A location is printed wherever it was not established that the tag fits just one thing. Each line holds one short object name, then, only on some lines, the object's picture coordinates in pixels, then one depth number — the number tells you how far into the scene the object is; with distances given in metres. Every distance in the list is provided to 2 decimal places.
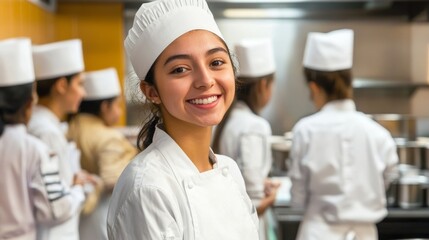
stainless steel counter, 2.92
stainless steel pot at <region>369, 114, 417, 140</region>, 3.58
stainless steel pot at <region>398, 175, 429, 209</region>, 2.95
